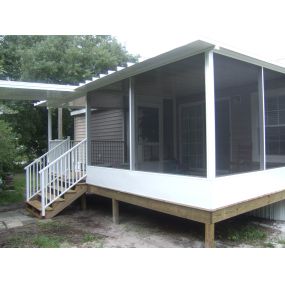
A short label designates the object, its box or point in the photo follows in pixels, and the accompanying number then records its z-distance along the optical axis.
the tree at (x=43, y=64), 14.51
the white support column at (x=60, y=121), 11.69
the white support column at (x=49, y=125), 8.75
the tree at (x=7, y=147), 7.30
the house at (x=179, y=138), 4.50
